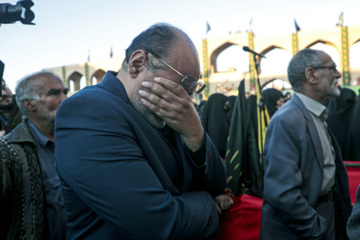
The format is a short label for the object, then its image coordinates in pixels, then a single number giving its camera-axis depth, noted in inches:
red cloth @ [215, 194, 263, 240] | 66.5
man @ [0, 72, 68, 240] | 62.5
